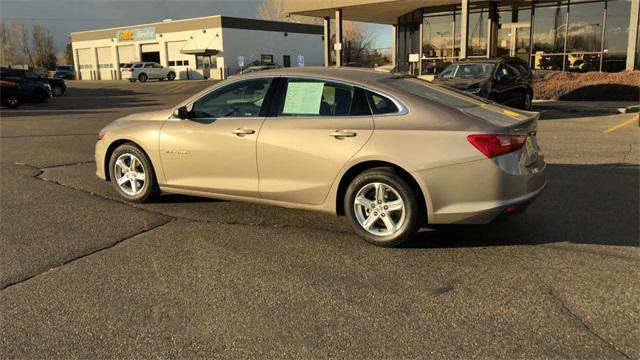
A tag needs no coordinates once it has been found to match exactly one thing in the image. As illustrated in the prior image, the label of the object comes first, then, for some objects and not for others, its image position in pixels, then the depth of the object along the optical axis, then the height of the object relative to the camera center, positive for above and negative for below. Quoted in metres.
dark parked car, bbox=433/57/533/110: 12.73 -0.26
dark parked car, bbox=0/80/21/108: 21.80 -0.39
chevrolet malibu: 4.40 -0.69
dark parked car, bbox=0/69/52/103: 23.86 -0.18
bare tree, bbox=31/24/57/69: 103.24 +6.63
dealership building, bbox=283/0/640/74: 23.64 +1.85
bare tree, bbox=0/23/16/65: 105.94 +7.14
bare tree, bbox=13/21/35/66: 107.38 +7.68
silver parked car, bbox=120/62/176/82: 51.31 +0.78
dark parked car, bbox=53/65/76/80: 66.55 +1.04
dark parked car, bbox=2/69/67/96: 25.83 +0.14
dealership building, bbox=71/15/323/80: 56.03 +3.72
